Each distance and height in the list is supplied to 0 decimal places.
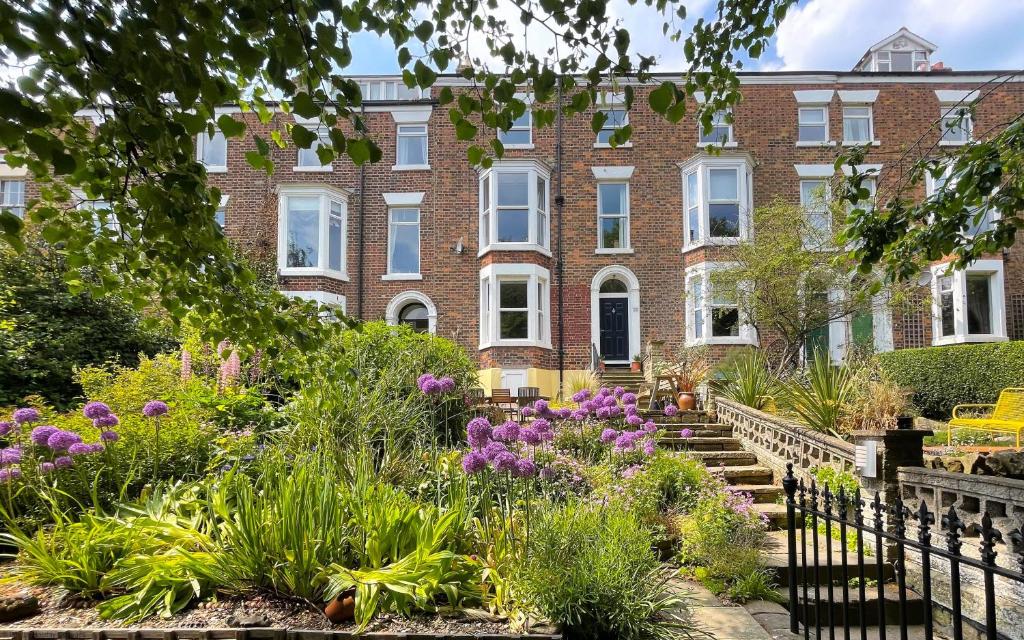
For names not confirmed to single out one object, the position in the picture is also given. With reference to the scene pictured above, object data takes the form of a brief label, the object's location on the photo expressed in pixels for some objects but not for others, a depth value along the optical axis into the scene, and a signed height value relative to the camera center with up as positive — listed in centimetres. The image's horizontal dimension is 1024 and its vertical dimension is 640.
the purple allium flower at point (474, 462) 369 -62
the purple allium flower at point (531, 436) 415 -52
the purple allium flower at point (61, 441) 416 -56
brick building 1634 +408
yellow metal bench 836 -83
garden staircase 722 -135
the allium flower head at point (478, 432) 383 -46
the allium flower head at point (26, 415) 454 -41
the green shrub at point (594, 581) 345 -130
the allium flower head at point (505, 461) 370 -62
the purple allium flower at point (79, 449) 424 -63
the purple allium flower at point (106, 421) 428 -43
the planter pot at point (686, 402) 1172 -79
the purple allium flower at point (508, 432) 409 -48
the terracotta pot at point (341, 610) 340 -141
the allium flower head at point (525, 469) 369 -66
